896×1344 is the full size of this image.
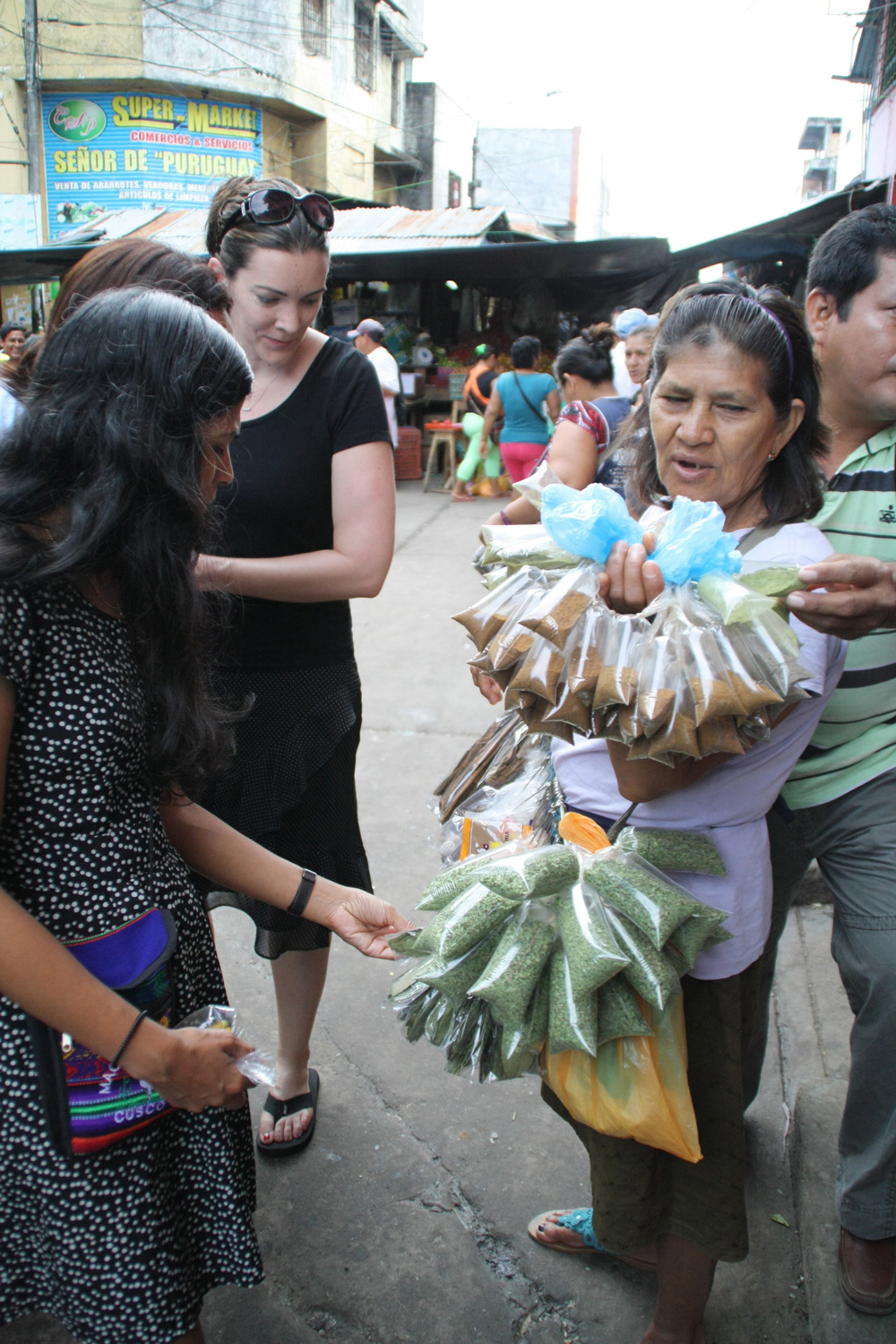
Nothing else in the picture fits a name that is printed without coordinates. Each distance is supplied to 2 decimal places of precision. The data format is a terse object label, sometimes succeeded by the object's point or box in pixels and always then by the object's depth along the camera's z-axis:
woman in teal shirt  8.26
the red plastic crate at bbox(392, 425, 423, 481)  11.79
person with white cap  9.80
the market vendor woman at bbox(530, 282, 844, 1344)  1.31
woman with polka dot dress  1.07
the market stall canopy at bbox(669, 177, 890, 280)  8.23
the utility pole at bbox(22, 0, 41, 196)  15.20
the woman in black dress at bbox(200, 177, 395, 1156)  1.83
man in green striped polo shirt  1.59
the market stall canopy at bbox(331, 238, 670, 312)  10.98
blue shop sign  18.61
